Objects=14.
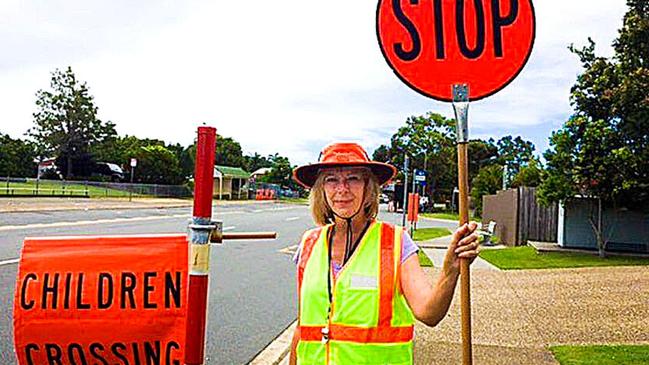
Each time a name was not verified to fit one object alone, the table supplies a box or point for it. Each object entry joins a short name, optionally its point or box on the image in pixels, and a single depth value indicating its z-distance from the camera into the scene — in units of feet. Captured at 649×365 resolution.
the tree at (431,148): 232.32
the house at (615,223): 60.80
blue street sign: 85.15
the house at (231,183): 227.81
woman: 8.50
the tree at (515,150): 293.92
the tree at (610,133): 51.29
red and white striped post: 8.12
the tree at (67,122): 233.96
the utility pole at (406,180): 64.24
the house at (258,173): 317.05
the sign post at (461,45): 8.64
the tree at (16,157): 201.96
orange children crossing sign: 9.21
